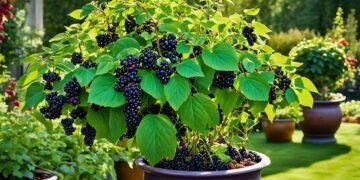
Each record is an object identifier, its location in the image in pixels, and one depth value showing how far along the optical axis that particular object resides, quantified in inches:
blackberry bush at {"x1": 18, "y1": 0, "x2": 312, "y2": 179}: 83.4
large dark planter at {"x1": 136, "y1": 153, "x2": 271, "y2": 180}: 95.7
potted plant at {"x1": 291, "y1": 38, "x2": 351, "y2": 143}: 328.2
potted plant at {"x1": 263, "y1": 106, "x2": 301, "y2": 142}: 338.0
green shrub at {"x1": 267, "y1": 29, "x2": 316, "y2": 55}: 534.6
